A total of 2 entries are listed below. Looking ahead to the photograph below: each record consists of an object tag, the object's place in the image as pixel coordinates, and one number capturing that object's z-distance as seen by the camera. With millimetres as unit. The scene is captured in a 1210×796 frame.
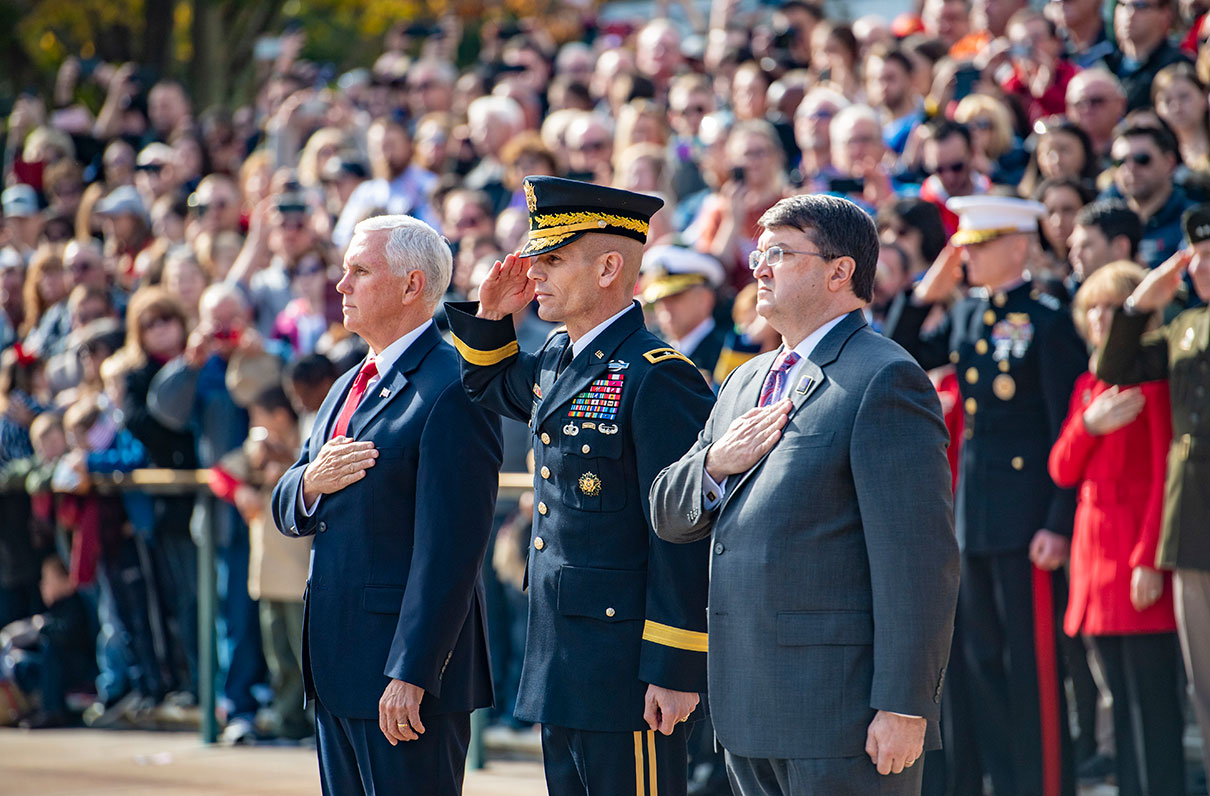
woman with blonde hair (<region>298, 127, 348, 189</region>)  22531
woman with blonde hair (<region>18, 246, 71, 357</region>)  21031
